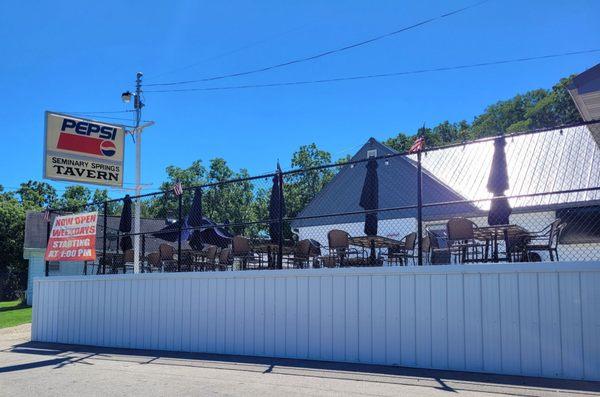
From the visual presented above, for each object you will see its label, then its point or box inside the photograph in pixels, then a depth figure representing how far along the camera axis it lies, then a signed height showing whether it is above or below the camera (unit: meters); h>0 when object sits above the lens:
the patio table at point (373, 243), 9.43 +0.21
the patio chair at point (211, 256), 12.22 -0.03
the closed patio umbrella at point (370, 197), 9.34 +0.97
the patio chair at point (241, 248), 10.68 +0.13
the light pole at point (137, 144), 12.45 +2.73
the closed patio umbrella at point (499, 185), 8.03 +1.04
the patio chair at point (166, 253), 12.33 +0.04
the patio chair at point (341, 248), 9.66 +0.11
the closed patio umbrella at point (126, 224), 12.37 +0.68
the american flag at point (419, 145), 8.70 +1.74
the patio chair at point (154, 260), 13.25 -0.13
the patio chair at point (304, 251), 10.67 +0.07
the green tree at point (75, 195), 52.55 +5.64
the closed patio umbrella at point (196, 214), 11.18 +0.82
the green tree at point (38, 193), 50.64 +5.66
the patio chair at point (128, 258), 12.78 -0.08
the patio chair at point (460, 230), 8.25 +0.36
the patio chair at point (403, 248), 9.59 +0.10
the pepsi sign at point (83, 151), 13.70 +2.61
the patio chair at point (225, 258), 11.62 -0.07
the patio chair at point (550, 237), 8.02 +0.25
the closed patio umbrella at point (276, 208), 9.82 +0.83
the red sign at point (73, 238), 12.45 +0.37
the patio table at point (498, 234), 7.96 +0.31
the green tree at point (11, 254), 31.70 +0.04
